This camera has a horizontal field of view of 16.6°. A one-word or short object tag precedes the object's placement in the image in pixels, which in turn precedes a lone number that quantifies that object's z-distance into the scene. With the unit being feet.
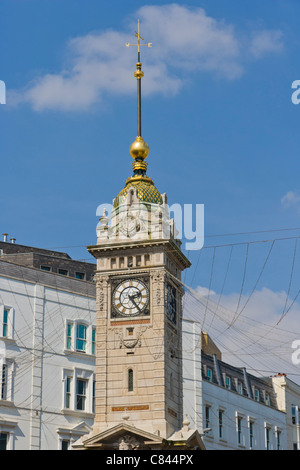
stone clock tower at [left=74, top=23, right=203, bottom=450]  200.03
